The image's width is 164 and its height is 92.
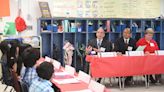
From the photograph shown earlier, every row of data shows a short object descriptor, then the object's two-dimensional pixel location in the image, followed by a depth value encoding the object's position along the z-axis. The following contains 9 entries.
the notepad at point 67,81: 3.83
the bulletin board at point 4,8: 8.01
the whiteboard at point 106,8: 8.44
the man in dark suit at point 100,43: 6.98
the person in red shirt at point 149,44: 7.25
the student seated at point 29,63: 3.80
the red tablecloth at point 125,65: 6.21
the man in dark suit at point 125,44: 7.19
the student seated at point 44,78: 2.93
